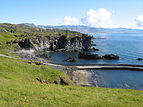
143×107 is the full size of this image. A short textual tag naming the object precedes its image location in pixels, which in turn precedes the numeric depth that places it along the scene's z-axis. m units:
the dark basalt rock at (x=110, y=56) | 103.20
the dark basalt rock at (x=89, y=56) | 101.71
